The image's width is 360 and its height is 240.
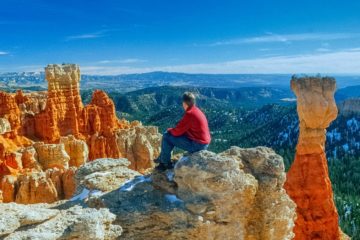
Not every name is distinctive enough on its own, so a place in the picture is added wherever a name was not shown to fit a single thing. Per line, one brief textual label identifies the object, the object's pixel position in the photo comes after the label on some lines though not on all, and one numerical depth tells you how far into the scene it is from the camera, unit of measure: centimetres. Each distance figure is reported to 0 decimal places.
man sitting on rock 904
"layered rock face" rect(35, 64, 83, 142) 3881
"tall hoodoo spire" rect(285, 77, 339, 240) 2053
